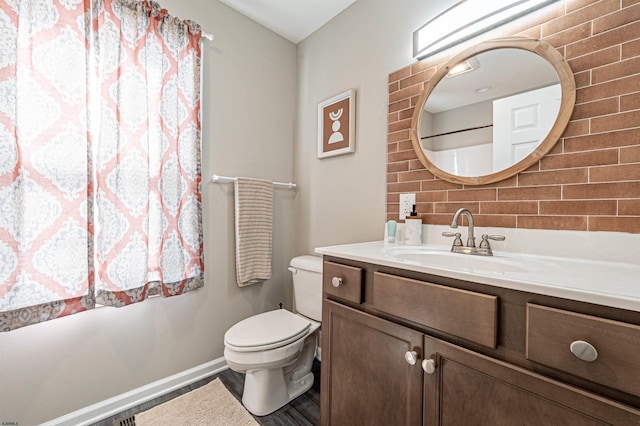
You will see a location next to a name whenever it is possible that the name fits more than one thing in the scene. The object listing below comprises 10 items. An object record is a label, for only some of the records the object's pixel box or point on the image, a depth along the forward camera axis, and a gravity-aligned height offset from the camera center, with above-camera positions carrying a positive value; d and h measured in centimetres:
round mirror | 100 +43
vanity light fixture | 106 +82
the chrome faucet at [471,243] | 106 -14
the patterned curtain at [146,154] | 130 +29
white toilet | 132 -71
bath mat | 132 -106
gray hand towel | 178 -14
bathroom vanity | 53 -33
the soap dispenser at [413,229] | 129 -10
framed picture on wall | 169 +57
